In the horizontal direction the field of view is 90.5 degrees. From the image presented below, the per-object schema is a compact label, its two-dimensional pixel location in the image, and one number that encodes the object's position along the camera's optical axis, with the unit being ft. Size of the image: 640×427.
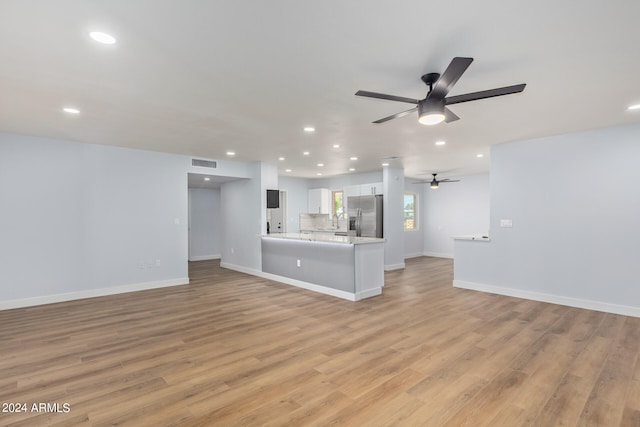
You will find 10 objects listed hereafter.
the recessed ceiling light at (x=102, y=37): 7.07
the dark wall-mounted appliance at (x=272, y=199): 24.38
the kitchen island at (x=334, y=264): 17.27
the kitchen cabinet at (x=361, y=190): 28.40
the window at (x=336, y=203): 33.89
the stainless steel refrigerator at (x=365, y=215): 27.58
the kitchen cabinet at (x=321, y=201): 32.99
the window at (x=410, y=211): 34.71
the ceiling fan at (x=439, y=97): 7.91
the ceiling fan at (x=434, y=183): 30.24
